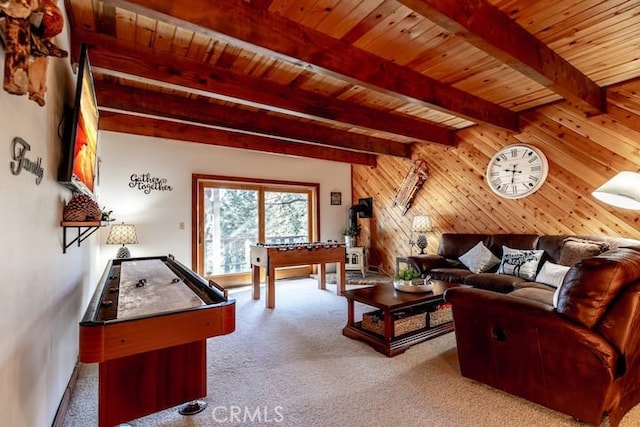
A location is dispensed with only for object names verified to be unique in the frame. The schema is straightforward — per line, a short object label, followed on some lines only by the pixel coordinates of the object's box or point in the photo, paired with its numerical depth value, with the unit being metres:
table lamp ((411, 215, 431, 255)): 5.21
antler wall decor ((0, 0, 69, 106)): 0.89
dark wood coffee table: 2.74
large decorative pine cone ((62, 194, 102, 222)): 1.92
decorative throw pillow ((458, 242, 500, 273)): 4.14
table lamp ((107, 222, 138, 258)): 4.26
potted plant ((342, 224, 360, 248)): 6.45
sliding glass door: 5.43
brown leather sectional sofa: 1.64
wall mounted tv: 1.74
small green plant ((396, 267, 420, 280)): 3.23
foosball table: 4.13
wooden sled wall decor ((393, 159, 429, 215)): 5.58
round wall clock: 4.12
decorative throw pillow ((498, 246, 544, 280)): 3.66
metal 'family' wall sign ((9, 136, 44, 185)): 1.12
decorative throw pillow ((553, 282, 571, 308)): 1.83
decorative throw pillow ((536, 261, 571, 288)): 3.29
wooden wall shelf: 1.89
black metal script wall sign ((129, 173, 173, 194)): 4.73
